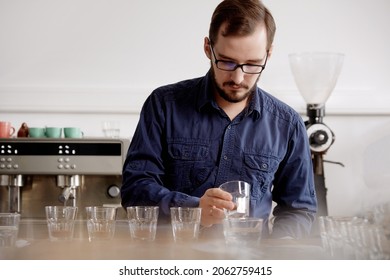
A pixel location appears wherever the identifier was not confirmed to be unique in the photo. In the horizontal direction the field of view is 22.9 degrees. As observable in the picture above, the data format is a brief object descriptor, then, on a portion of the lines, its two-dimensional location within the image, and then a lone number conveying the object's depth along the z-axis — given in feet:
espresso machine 13.79
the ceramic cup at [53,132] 14.16
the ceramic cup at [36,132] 14.24
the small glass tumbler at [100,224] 8.00
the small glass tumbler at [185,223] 7.91
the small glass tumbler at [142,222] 7.99
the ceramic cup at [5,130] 14.13
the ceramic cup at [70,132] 14.25
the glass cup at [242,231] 7.76
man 10.10
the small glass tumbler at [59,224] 8.03
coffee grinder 13.81
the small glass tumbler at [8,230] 7.97
